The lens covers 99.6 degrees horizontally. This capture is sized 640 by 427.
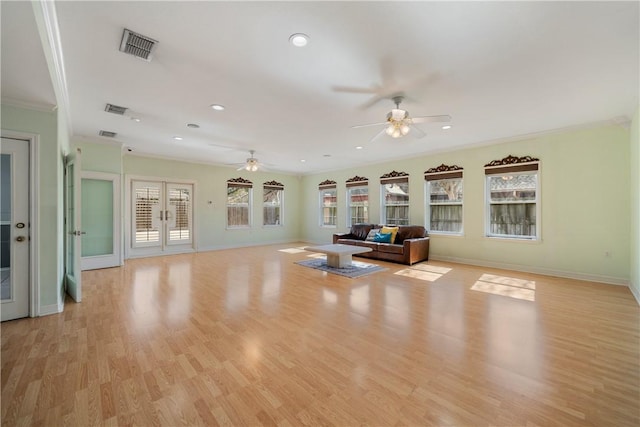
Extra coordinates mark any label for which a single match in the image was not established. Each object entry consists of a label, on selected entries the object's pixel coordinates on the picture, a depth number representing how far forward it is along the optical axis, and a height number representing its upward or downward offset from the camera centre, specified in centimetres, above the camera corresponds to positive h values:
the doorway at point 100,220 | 557 -18
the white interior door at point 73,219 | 363 -11
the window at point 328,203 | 939 +31
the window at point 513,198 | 535 +31
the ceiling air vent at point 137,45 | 230 +148
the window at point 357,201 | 841 +36
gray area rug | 517 -115
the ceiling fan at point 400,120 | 344 +119
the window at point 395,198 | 740 +41
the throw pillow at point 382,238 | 680 -65
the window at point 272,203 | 958 +32
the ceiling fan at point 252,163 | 668 +121
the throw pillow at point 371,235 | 719 -61
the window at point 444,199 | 639 +33
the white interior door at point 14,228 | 302 -19
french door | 690 -15
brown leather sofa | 607 -81
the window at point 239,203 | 873 +30
